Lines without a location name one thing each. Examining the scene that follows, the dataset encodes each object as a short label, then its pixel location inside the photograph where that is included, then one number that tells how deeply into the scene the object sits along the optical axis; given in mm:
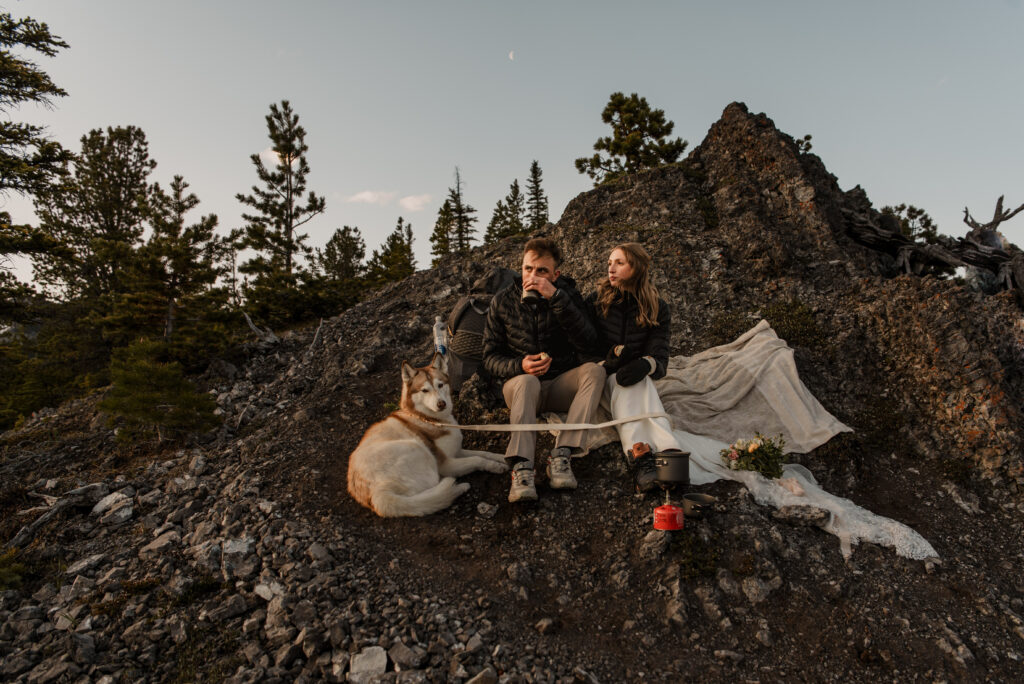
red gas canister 3756
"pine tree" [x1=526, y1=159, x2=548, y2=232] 39875
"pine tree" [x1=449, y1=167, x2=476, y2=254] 34062
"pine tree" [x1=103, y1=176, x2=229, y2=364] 9773
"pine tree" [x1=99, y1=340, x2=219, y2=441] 6121
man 4570
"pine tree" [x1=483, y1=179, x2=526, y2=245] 35250
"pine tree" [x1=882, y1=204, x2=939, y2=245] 19927
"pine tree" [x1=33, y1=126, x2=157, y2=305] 19938
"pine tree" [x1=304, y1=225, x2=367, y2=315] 32147
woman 4719
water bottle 6582
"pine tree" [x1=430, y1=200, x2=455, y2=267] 33125
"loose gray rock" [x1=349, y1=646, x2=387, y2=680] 2896
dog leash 4512
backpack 6371
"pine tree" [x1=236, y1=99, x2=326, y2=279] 25484
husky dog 4254
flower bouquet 4754
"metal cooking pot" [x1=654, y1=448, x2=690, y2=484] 4039
